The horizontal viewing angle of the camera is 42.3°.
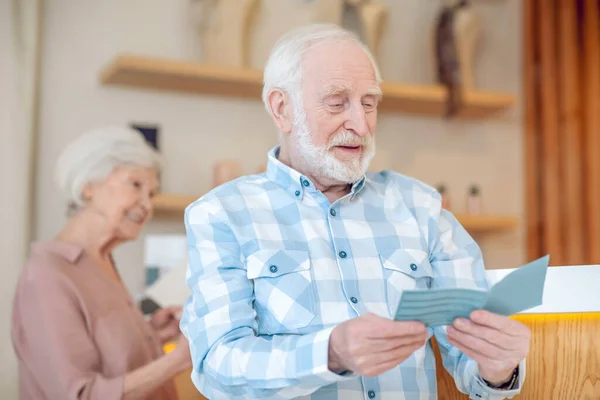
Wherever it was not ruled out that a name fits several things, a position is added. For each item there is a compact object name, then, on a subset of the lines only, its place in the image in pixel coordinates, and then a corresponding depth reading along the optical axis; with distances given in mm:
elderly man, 1116
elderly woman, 1929
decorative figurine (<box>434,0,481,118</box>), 3484
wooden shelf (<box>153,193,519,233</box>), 2959
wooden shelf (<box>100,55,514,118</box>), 2949
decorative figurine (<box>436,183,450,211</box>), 3522
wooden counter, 1486
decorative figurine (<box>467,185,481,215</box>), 3561
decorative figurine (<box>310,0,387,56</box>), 3338
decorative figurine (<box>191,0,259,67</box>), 3156
